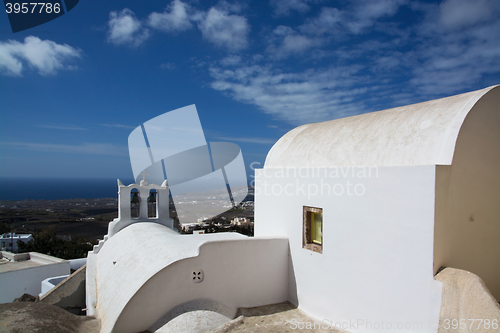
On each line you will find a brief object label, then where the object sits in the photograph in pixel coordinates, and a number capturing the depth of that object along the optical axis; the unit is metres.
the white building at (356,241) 4.75
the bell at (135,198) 11.05
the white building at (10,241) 23.89
